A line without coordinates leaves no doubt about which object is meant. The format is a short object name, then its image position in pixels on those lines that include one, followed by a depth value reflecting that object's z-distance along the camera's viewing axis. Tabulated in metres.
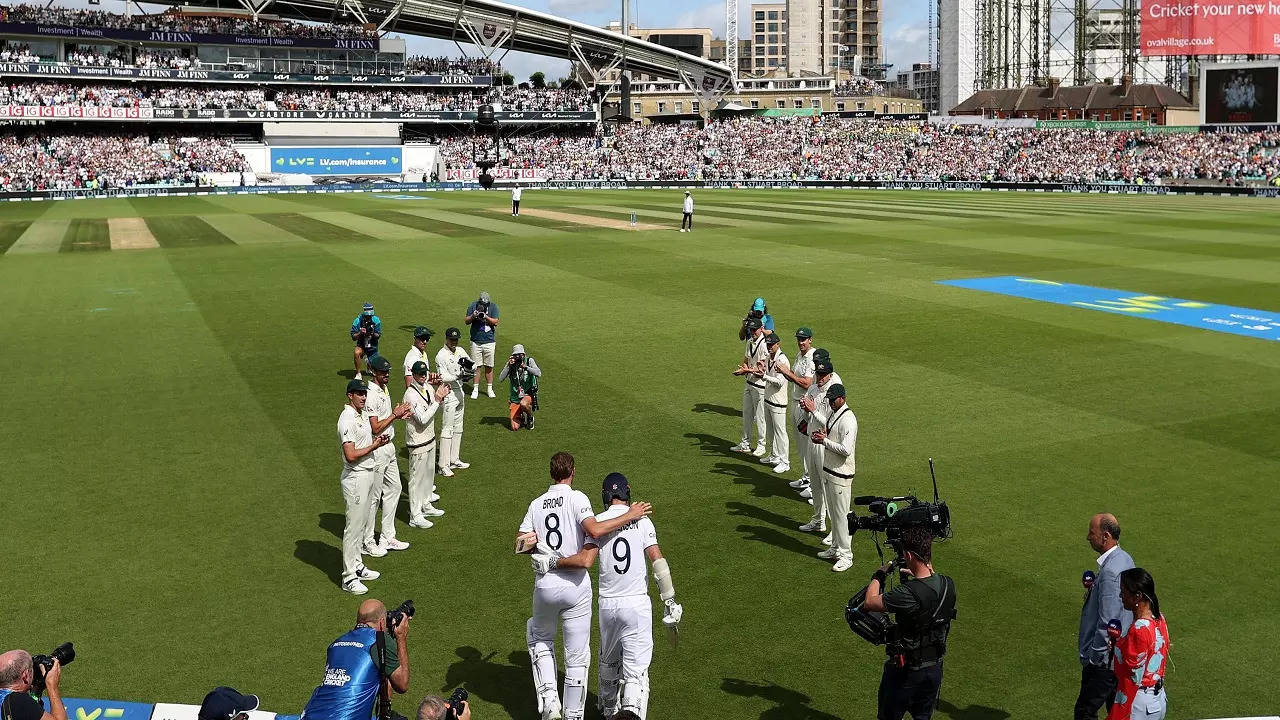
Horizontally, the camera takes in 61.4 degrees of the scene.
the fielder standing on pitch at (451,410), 14.04
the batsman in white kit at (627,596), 7.76
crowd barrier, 71.69
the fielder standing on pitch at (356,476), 10.48
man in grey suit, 7.52
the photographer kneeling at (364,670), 6.38
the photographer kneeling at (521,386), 16.11
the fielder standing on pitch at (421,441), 12.09
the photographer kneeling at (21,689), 5.77
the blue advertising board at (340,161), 92.38
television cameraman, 6.84
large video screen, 79.50
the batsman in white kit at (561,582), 7.88
